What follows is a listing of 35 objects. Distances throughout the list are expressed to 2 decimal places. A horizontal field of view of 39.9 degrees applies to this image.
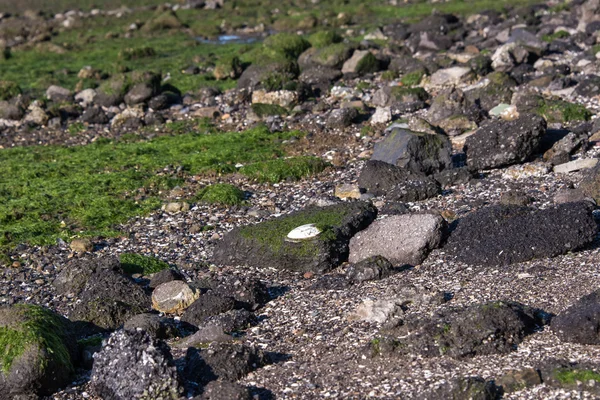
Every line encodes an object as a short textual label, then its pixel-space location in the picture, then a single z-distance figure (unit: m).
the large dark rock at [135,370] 8.87
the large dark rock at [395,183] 14.65
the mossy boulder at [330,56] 25.53
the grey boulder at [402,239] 12.14
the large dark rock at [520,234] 11.58
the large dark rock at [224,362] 9.14
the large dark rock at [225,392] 8.54
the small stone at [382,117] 19.86
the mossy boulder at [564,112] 18.16
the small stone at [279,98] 22.09
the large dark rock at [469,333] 9.15
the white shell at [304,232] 12.71
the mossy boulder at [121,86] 24.08
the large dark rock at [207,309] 11.04
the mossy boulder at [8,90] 25.67
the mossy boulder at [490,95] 20.08
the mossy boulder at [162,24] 40.44
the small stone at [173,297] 11.52
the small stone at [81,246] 14.12
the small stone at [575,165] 14.95
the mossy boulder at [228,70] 26.56
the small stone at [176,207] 15.56
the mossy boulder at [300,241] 12.49
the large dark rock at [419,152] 15.76
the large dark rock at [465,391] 8.15
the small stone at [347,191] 15.35
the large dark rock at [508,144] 15.39
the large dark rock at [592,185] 13.34
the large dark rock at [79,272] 12.45
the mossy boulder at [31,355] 9.25
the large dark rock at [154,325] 10.44
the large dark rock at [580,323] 9.05
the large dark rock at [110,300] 11.23
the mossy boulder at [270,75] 23.64
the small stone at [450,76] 22.50
